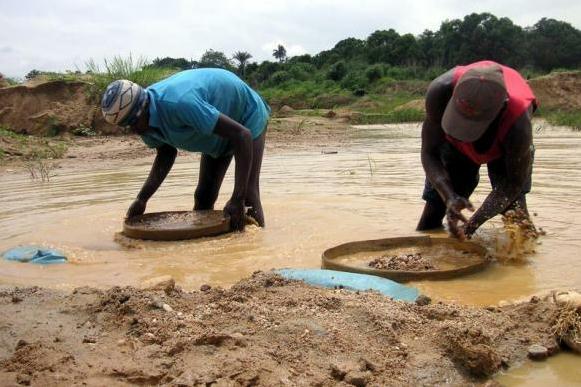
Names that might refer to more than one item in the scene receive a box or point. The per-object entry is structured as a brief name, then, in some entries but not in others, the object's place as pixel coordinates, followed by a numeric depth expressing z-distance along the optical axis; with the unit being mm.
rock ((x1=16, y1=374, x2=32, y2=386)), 2017
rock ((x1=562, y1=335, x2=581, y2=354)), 2359
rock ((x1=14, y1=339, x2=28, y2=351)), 2279
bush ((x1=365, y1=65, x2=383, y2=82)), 38656
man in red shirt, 3596
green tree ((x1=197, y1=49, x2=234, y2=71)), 45812
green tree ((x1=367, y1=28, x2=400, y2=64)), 47938
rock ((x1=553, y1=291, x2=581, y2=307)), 2500
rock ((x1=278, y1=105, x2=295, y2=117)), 26278
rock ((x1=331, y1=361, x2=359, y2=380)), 2053
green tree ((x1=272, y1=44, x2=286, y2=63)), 68188
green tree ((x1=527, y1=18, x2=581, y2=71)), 43031
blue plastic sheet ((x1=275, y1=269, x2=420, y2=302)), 3000
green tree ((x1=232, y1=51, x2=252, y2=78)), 56469
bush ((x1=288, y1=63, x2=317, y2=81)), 44531
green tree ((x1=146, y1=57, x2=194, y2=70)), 35003
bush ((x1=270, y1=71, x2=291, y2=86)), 44531
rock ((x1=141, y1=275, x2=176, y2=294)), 3017
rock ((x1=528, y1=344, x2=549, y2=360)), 2305
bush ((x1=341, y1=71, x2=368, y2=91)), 37344
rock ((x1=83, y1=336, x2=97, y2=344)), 2338
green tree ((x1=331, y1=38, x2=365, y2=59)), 52000
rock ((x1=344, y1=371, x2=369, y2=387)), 2021
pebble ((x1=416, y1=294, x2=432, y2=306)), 2812
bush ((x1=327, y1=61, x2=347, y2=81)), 42438
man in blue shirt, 4453
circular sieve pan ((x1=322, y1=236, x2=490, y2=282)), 3441
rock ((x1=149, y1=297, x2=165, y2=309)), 2639
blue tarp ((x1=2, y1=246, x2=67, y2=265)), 4127
